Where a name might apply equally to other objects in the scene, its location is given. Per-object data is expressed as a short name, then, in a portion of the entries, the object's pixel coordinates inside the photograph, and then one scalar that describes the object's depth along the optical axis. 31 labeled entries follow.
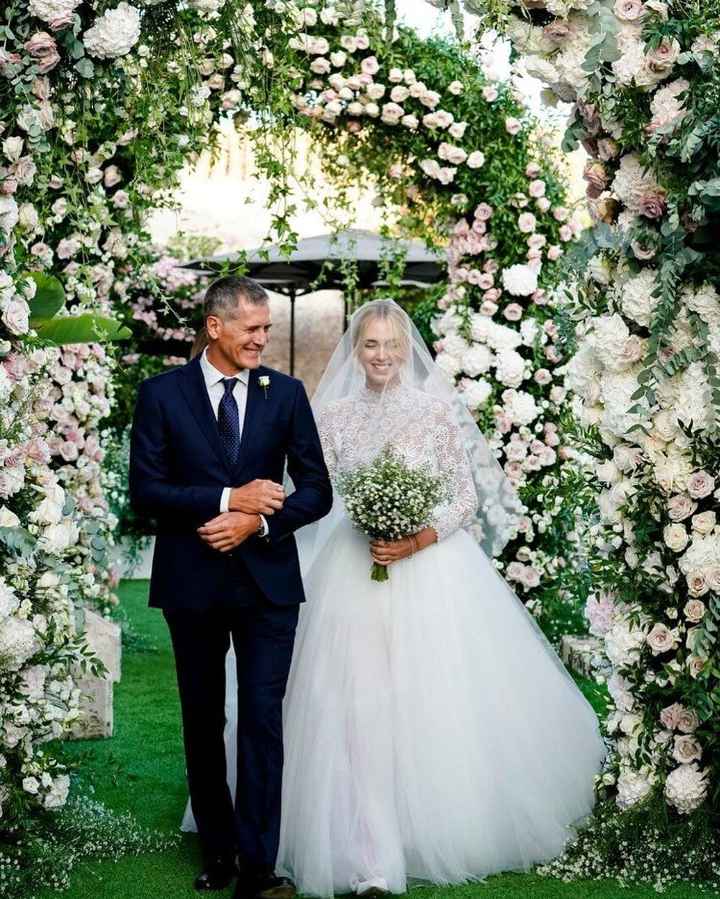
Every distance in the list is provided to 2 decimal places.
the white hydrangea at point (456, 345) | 8.00
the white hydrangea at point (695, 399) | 4.11
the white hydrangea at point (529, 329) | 7.85
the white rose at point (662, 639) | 4.32
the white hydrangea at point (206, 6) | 4.08
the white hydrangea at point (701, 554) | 4.16
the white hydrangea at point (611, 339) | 4.25
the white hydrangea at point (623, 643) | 4.42
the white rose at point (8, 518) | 3.97
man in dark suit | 4.27
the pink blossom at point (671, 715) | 4.38
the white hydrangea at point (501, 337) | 7.87
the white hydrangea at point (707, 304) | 4.06
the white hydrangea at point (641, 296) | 4.19
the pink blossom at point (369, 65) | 7.13
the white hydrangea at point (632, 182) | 4.13
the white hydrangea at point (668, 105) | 3.93
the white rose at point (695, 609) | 4.23
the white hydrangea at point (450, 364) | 8.00
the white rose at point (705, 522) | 4.20
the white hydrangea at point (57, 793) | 4.39
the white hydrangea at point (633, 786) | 4.47
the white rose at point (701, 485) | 4.16
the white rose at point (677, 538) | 4.23
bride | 4.56
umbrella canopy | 12.05
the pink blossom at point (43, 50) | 3.81
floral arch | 4.01
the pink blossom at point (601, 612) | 4.59
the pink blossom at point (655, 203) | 4.10
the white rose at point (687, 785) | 4.34
